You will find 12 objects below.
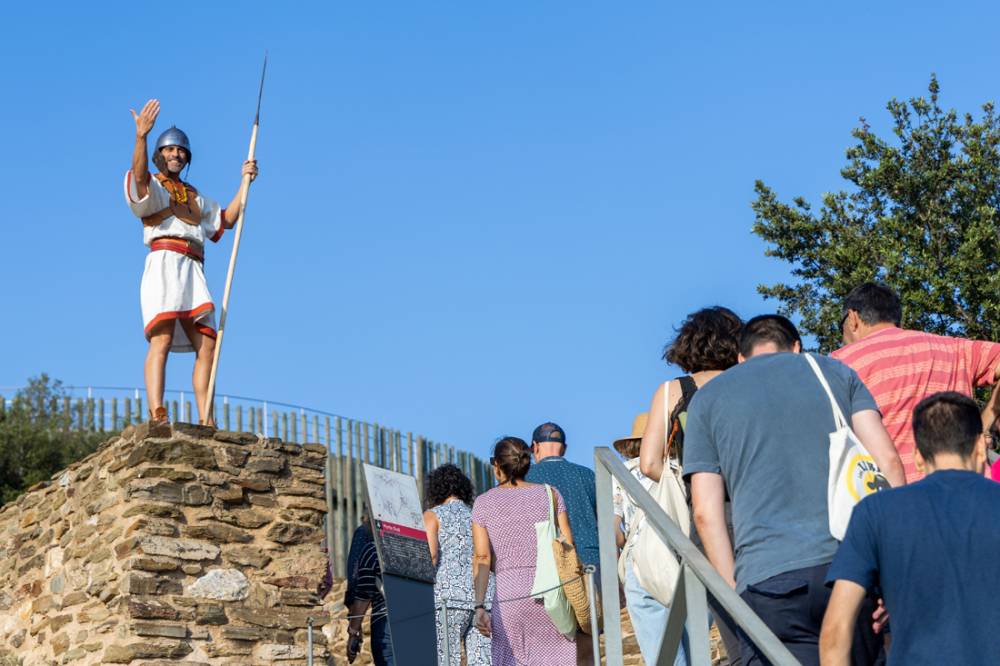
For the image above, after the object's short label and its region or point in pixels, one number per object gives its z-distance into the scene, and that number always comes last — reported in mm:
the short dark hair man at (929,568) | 3316
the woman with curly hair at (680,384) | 4957
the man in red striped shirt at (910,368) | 5297
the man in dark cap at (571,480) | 7258
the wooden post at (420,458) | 20031
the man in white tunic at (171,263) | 9031
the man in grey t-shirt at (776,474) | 3828
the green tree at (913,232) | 14742
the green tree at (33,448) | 20891
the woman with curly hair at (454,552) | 7355
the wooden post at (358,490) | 17984
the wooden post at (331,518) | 16552
